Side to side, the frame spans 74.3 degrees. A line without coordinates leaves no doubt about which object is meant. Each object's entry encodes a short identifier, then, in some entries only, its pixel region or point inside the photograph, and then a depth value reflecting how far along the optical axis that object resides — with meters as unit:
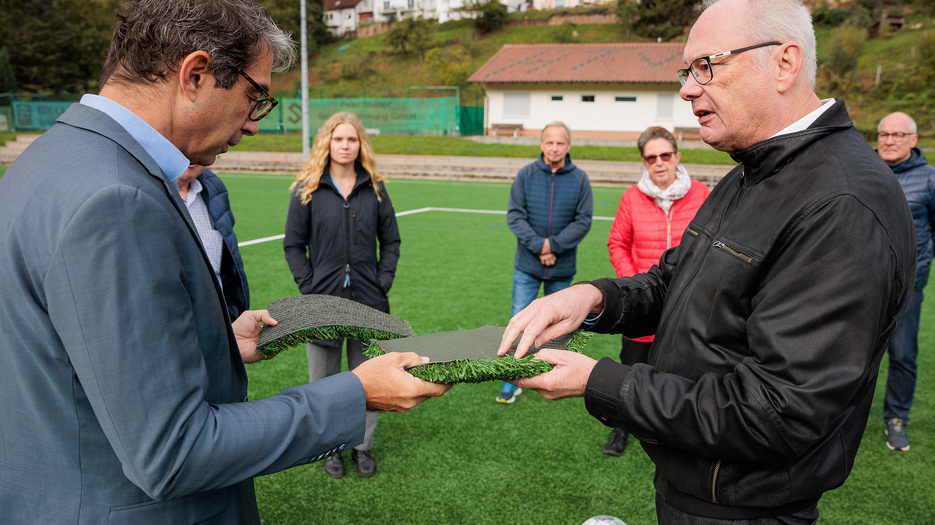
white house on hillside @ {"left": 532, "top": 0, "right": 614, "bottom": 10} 89.31
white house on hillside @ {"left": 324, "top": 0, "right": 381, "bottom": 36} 100.00
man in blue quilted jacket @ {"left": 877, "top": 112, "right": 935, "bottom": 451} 4.43
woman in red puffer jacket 4.51
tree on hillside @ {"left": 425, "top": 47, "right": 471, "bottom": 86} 53.22
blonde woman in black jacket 4.34
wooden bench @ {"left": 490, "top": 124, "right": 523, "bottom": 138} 37.38
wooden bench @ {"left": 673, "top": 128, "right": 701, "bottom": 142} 33.44
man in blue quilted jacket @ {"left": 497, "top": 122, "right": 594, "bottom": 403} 5.37
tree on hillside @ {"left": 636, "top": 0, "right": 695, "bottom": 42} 61.78
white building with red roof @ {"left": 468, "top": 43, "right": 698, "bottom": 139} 35.72
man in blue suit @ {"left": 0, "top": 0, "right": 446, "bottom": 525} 1.11
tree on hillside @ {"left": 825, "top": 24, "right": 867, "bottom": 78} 42.06
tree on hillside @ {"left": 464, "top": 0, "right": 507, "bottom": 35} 71.19
